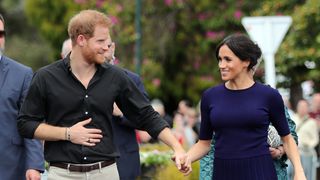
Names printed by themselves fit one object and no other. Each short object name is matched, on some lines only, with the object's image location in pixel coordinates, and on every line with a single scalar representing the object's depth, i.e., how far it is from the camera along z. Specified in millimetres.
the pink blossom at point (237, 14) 24558
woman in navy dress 6203
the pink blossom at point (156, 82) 26950
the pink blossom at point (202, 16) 25959
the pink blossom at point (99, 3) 26594
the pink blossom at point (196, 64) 28153
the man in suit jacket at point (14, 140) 6770
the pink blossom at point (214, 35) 25327
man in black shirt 5922
